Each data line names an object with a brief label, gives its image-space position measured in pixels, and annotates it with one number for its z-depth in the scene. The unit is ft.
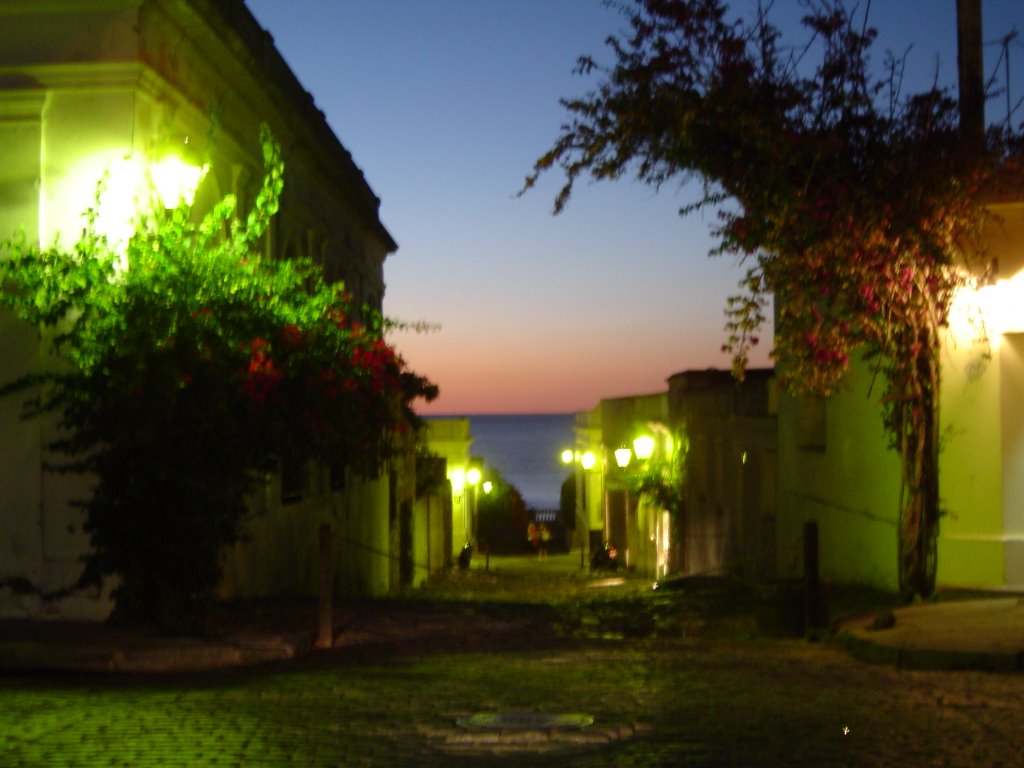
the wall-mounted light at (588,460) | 138.10
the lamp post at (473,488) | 144.87
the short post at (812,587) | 41.32
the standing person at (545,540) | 161.81
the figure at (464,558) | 132.36
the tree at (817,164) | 42.04
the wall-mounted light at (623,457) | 102.17
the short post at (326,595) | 40.45
